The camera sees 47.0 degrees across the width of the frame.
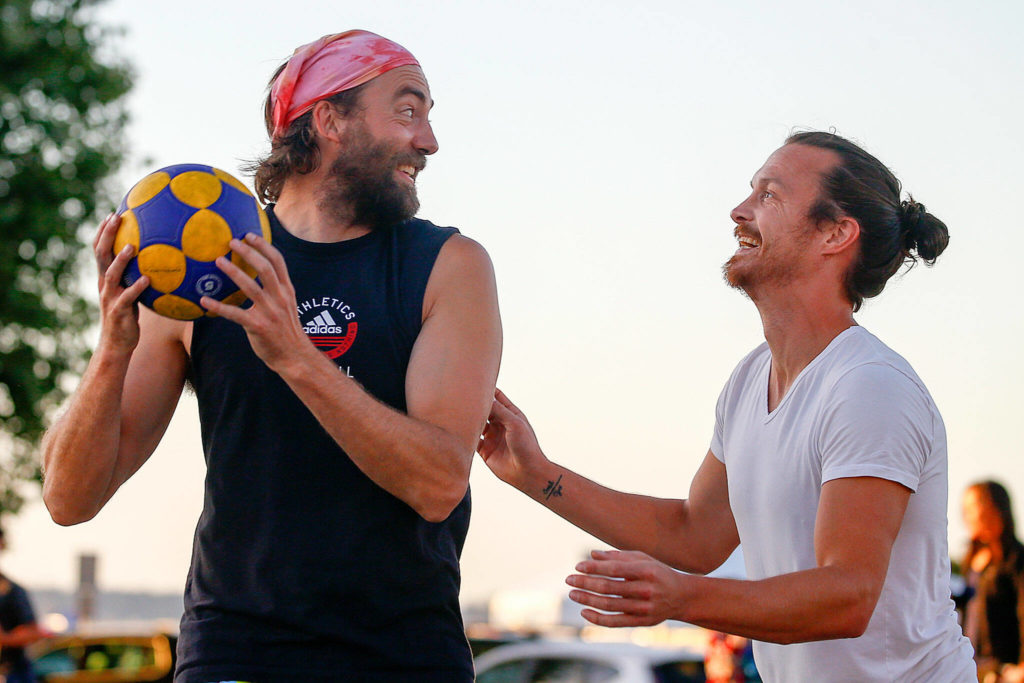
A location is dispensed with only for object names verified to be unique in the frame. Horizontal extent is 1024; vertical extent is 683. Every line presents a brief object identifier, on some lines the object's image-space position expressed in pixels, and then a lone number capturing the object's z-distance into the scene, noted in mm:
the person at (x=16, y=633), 10172
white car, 10391
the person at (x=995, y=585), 7820
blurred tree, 18266
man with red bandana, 2854
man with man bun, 2959
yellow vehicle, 12695
